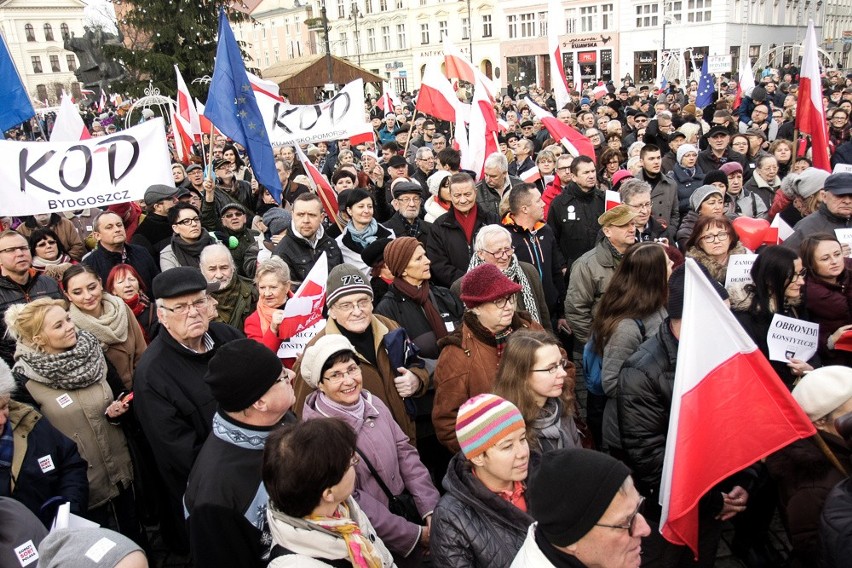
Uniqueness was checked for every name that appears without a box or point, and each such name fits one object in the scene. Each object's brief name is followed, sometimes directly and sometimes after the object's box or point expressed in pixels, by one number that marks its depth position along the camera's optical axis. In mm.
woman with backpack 3504
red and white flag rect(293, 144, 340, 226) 6336
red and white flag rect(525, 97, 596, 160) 8125
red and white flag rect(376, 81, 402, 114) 16625
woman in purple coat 2834
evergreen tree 24922
